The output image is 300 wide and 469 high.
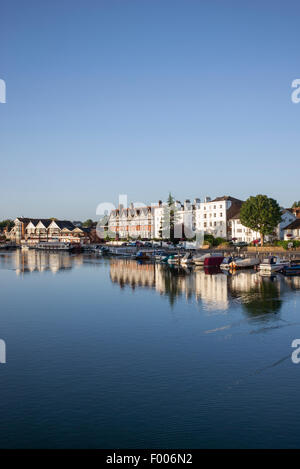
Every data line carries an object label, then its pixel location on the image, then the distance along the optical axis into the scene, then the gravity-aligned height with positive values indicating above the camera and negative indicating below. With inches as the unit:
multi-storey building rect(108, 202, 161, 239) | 6368.1 +230.6
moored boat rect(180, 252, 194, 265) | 3388.5 -192.6
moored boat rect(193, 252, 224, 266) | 3186.5 -179.4
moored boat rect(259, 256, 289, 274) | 2741.1 -197.6
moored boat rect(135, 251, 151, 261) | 4087.8 -186.7
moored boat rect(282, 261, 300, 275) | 2722.9 -225.8
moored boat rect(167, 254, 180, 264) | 3566.9 -195.5
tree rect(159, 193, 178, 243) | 5162.4 +196.4
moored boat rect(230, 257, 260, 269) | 3006.9 -200.4
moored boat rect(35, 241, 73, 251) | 6318.9 -121.0
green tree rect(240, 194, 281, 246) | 3865.7 +185.0
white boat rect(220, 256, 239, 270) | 3064.5 -201.8
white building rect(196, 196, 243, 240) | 4928.6 +245.2
